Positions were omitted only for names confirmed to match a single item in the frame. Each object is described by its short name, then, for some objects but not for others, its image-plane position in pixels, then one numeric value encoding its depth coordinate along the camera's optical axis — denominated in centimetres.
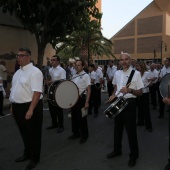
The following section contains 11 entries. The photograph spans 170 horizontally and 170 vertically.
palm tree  2809
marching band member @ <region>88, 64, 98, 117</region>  946
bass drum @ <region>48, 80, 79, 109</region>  606
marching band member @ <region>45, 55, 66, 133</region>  719
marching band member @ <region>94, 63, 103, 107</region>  1057
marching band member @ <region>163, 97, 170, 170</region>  449
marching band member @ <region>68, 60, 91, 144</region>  623
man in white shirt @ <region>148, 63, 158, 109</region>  1082
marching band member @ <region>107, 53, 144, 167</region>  479
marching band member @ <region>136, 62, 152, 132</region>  759
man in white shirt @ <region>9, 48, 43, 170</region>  443
